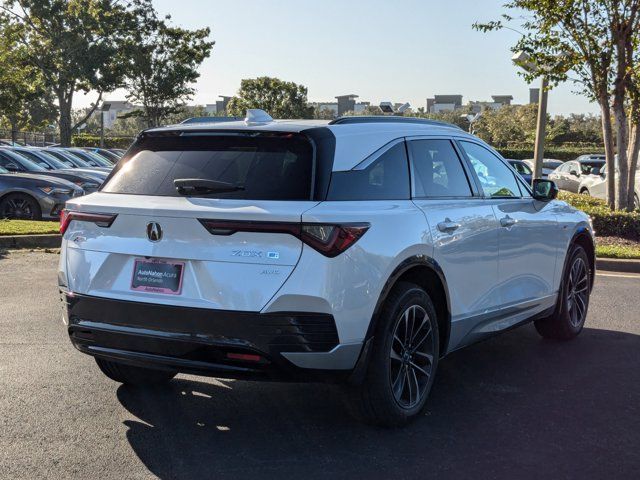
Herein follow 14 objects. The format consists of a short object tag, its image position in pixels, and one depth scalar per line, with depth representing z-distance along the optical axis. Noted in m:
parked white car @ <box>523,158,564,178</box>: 39.33
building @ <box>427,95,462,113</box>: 169.94
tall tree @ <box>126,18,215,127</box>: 44.59
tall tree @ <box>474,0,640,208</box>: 15.21
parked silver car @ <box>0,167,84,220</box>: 15.06
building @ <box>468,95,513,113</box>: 105.23
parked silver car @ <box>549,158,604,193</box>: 27.46
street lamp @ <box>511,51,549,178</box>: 15.62
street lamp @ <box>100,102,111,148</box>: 41.87
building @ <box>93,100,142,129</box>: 42.22
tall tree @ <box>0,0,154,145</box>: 40.53
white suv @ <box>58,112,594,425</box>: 3.93
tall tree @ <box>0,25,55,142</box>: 35.09
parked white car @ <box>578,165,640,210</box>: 23.33
